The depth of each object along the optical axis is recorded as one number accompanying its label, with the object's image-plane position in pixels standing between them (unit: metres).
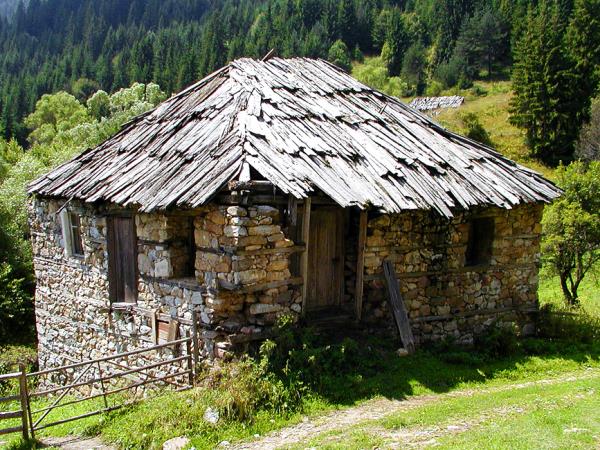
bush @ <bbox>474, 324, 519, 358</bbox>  10.96
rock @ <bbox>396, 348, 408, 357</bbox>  10.14
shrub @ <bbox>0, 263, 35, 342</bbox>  17.89
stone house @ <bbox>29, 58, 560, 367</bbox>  9.19
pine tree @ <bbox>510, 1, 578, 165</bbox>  38.06
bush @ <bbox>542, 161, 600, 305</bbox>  16.86
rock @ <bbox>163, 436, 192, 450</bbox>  7.68
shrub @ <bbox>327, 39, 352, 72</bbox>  74.96
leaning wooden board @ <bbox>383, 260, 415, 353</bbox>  10.30
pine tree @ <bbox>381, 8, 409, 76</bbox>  76.35
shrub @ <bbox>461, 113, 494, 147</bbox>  36.38
